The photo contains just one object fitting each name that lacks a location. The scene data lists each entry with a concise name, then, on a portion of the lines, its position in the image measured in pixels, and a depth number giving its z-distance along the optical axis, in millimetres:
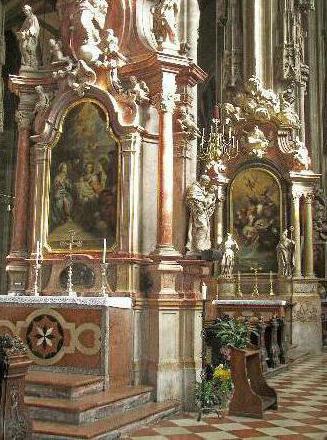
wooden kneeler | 6773
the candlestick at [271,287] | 15081
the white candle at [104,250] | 7392
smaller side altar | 15234
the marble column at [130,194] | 7559
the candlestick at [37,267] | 7824
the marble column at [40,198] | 8156
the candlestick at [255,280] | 15167
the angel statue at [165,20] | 7711
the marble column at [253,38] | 16797
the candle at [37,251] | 7816
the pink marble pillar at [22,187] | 8312
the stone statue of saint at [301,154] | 15484
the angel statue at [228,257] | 15287
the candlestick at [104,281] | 7414
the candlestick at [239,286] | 15342
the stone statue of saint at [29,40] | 8602
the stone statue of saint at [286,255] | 15164
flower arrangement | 7145
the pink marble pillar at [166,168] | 7449
